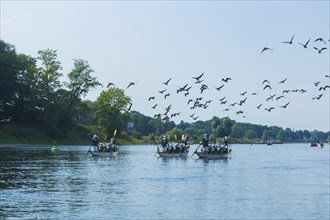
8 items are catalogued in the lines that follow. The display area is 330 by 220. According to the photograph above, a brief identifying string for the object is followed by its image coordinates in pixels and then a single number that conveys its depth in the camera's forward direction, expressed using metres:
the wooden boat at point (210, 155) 94.19
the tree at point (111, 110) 173.12
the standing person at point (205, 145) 93.80
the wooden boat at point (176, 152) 99.12
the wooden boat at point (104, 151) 97.44
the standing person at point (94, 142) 96.19
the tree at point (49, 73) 154.46
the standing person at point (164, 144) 99.94
